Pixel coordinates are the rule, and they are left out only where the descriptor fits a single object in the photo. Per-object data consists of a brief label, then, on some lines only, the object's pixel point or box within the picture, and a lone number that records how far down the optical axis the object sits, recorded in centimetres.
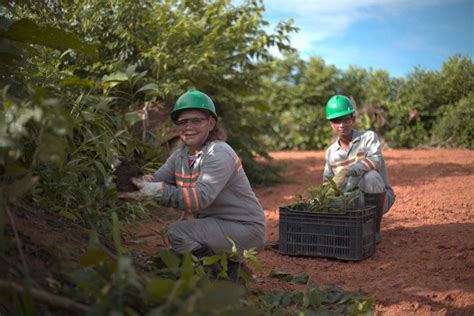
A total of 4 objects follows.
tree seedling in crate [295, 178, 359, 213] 415
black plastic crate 402
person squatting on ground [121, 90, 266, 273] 312
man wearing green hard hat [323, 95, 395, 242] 448
